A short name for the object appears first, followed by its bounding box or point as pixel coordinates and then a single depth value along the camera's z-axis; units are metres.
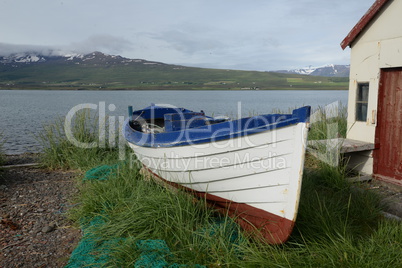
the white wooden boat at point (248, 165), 4.04
